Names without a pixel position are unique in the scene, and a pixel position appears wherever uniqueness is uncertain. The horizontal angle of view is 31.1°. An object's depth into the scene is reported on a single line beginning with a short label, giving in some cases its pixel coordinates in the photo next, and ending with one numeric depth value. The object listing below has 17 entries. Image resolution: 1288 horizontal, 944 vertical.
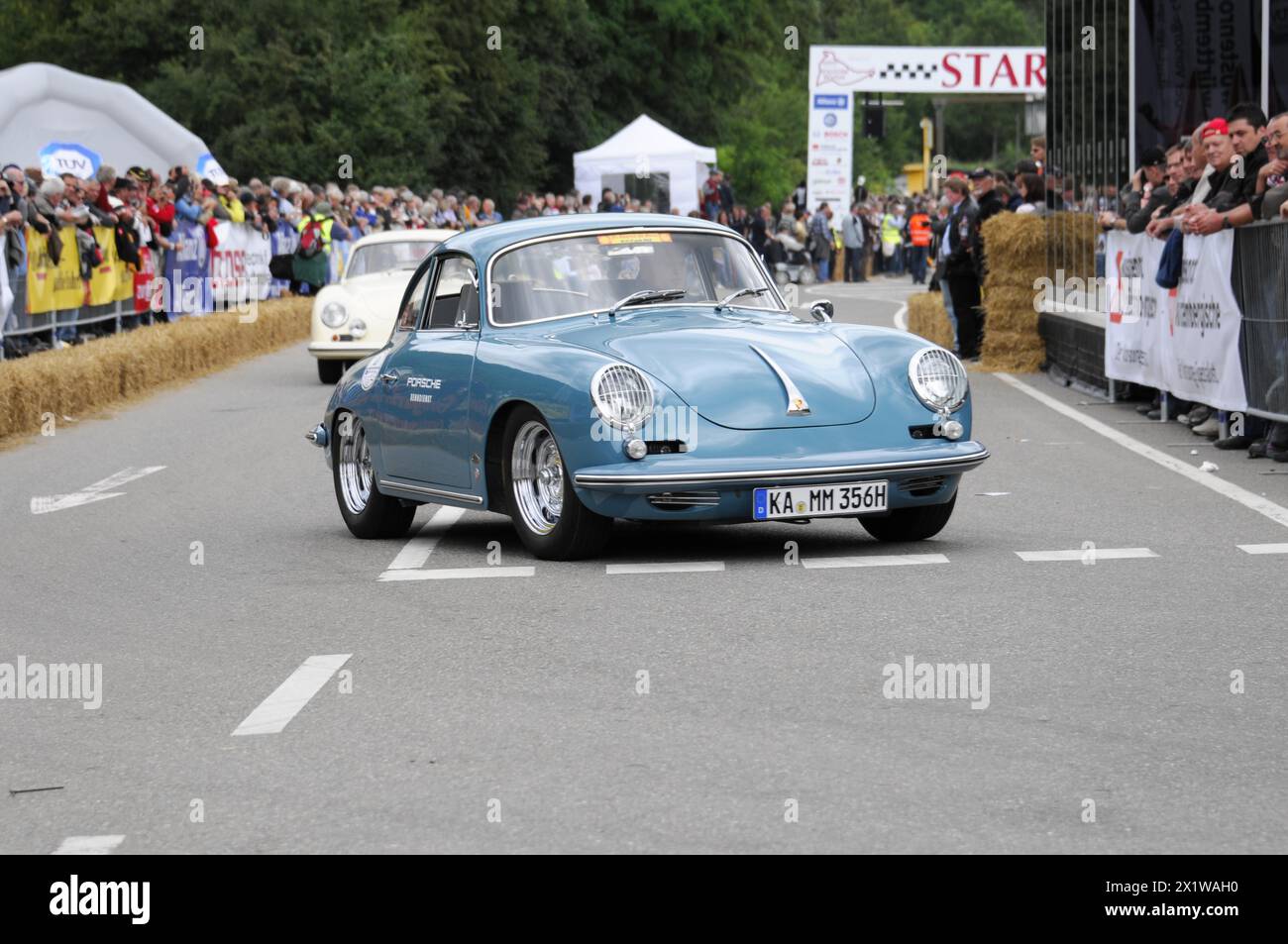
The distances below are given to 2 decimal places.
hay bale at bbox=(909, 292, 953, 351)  25.75
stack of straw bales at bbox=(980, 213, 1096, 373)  22.92
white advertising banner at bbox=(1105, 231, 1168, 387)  16.83
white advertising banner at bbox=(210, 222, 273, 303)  31.44
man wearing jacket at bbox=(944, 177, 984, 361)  24.14
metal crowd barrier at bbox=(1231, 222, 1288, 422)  13.51
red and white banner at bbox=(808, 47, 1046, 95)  55.22
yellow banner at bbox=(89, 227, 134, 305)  25.00
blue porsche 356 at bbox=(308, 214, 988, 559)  9.48
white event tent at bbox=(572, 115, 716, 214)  55.78
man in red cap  14.65
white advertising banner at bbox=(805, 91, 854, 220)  54.12
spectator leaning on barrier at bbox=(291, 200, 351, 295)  31.94
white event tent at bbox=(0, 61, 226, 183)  38.66
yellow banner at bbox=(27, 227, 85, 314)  21.97
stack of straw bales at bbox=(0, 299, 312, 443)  19.23
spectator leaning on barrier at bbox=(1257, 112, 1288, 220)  13.73
